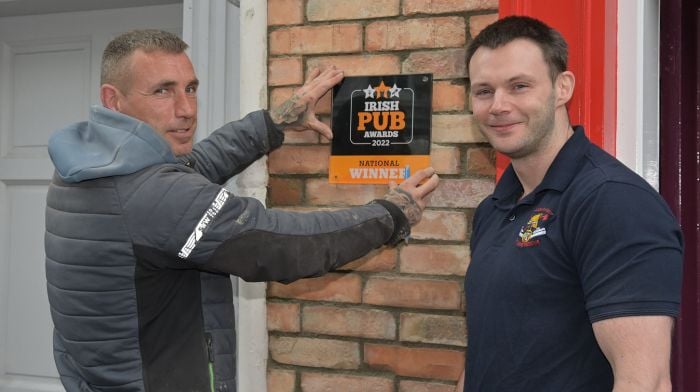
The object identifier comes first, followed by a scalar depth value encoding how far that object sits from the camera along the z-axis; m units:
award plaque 2.00
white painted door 2.73
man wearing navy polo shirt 1.17
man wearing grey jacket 1.55
